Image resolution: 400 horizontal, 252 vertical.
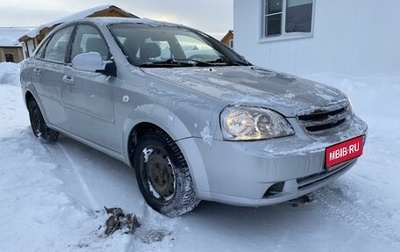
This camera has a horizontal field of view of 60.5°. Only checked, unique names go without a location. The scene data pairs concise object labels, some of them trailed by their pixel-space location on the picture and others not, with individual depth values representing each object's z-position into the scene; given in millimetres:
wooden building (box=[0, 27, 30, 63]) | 36906
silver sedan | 2248
